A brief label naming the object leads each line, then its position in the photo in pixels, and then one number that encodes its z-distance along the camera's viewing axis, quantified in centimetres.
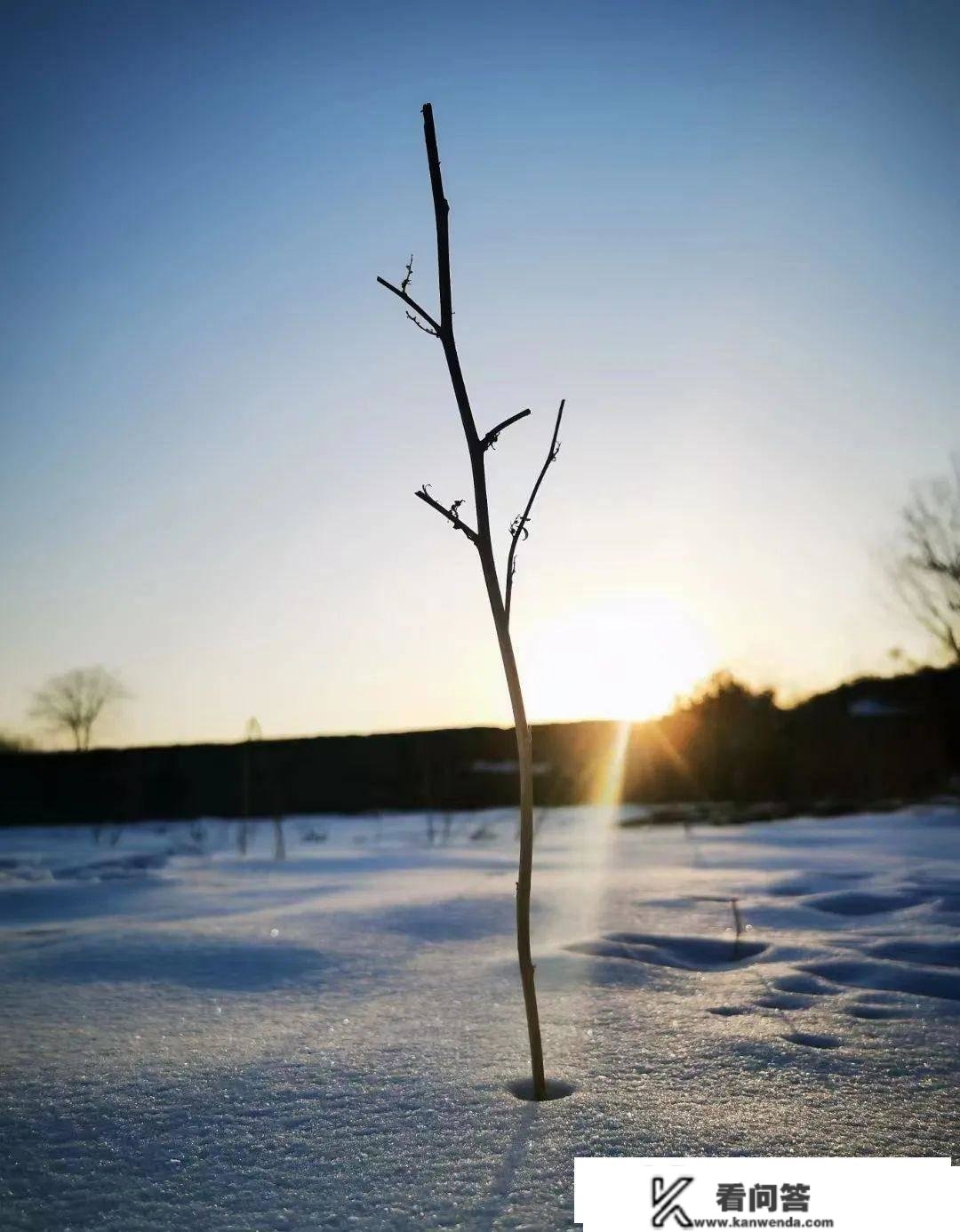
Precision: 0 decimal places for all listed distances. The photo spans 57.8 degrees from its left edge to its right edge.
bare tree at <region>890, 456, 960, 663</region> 1712
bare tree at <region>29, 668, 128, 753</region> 3469
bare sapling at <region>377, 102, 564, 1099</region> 190
